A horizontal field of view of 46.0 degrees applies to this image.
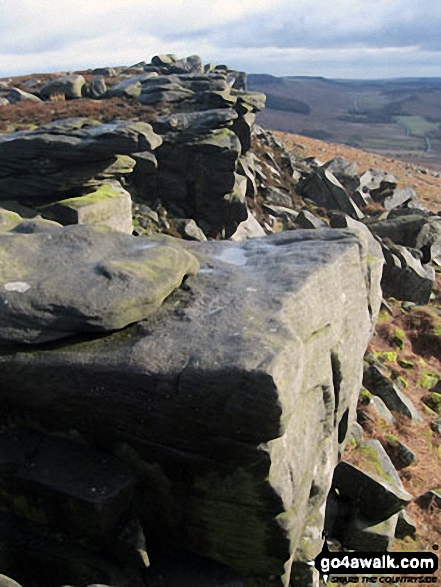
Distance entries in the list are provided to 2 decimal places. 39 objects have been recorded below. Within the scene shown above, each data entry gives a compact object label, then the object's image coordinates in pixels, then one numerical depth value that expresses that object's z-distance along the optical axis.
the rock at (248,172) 37.00
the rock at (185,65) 70.25
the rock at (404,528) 12.66
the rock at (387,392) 17.22
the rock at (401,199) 46.29
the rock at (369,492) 11.77
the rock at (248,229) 31.14
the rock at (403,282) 27.94
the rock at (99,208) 20.69
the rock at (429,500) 13.68
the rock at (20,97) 45.59
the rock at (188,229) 27.09
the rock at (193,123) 30.03
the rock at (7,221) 11.96
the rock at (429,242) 33.44
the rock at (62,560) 8.39
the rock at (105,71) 64.40
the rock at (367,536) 11.64
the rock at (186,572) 8.80
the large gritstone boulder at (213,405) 7.55
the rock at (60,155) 20.89
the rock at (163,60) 75.94
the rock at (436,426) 17.07
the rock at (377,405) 16.11
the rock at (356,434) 13.87
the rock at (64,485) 8.16
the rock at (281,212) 37.28
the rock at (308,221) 33.66
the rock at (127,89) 45.04
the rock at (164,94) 40.38
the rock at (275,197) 39.72
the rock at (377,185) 47.69
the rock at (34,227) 11.36
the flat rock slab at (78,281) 8.09
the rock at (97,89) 47.58
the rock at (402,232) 33.25
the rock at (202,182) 29.41
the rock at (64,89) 48.25
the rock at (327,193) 41.00
